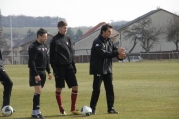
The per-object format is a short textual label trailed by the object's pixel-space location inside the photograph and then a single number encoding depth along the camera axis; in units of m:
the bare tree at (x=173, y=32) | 82.19
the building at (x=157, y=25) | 88.06
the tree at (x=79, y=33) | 161.00
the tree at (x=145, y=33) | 85.93
